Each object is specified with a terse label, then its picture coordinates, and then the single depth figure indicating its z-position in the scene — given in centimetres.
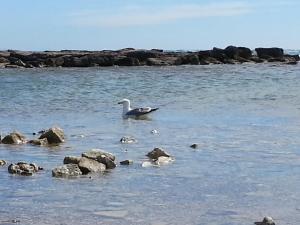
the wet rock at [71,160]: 1032
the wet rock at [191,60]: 6725
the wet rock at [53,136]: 1372
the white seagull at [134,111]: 2005
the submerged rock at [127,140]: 1376
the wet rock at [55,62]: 6638
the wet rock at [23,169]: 995
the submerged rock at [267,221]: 711
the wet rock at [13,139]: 1365
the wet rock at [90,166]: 1009
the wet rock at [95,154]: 1062
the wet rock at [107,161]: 1050
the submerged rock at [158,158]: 1094
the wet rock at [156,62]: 6581
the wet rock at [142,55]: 6794
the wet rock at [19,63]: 6453
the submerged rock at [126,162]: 1089
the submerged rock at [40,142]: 1338
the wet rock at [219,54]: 6884
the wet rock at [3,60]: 6881
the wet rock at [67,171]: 980
